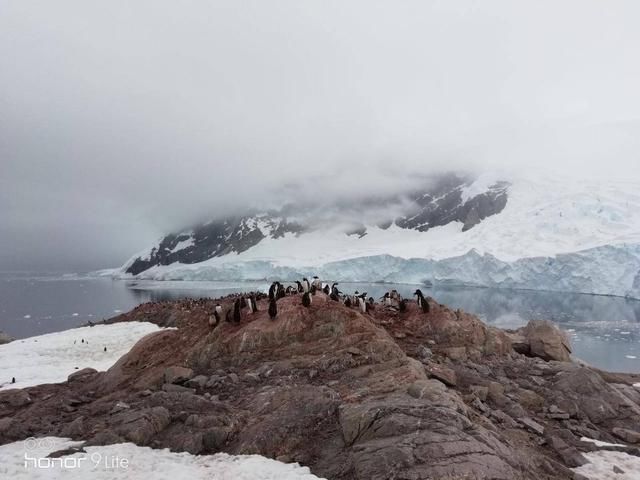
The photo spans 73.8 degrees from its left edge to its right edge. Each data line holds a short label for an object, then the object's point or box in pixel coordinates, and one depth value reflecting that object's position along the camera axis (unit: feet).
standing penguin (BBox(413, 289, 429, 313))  60.03
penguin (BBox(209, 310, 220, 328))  54.60
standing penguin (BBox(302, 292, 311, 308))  51.57
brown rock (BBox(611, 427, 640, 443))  35.32
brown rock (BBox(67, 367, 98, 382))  54.54
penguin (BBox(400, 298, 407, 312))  63.72
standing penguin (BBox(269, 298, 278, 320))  49.81
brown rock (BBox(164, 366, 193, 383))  44.09
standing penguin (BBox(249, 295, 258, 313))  54.93
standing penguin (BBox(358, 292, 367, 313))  62.41
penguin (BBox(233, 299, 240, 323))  52.24
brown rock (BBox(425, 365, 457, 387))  39.83
